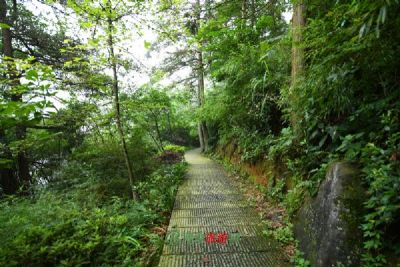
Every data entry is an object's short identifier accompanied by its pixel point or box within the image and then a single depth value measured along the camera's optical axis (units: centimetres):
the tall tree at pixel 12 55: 583
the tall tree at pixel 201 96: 1220
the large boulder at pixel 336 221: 184
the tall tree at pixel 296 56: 324
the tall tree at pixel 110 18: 354
